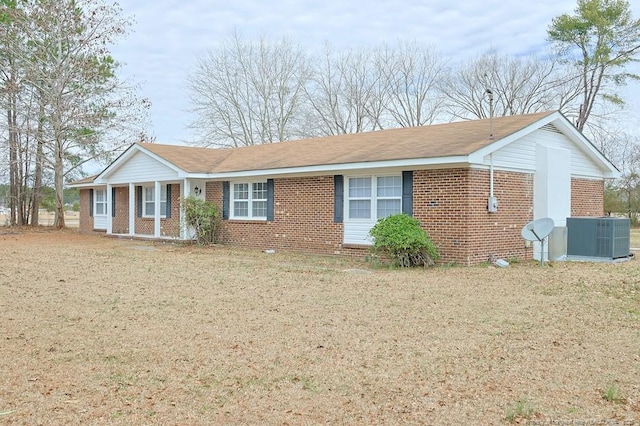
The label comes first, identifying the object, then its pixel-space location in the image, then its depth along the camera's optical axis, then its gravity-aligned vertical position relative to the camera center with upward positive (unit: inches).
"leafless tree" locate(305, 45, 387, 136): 1567.4 +308.0
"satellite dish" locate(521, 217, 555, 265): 503.5 -12.6
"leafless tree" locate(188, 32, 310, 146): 1558.8 +305.7
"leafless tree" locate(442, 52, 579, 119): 1437.0 +322.2
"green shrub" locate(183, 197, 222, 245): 721.0 -7.8
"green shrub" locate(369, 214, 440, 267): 479.5 -22.9
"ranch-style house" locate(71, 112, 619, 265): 513.3 +30.0
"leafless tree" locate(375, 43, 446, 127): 1550.2 +345.9
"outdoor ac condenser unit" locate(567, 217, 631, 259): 552.7 -21.7
